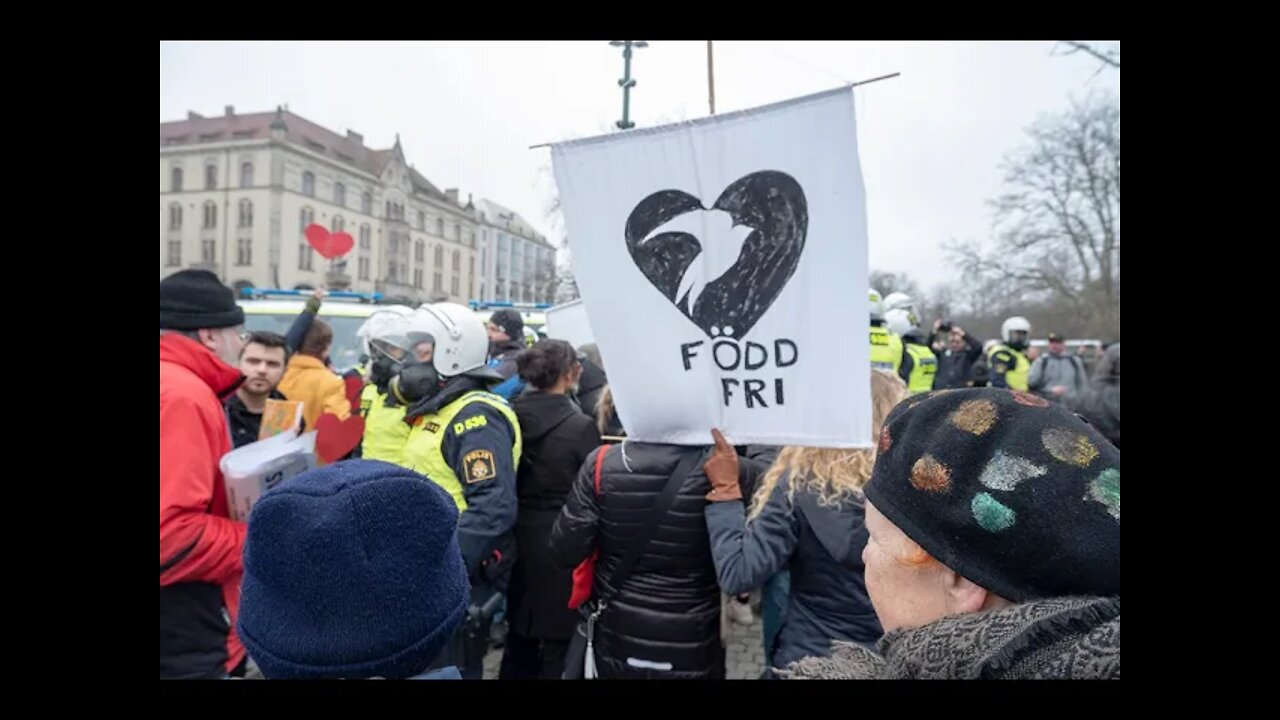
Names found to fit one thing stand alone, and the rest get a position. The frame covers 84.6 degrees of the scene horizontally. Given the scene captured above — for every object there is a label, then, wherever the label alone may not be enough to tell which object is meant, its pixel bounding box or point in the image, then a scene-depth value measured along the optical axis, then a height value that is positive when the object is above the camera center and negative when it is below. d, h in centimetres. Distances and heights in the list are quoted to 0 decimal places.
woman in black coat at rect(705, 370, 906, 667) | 228 -61
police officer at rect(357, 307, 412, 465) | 342 -19
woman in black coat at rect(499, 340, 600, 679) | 345 -69
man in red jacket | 222 -45
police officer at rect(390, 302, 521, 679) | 296 -41
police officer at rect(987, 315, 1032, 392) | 909 +6
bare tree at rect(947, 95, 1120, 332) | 2059 +392
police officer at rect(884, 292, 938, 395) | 801 +21
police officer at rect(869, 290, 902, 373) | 678 +18
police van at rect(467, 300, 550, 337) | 1237 +91
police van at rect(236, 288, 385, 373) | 918 +56
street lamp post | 1033 +425
